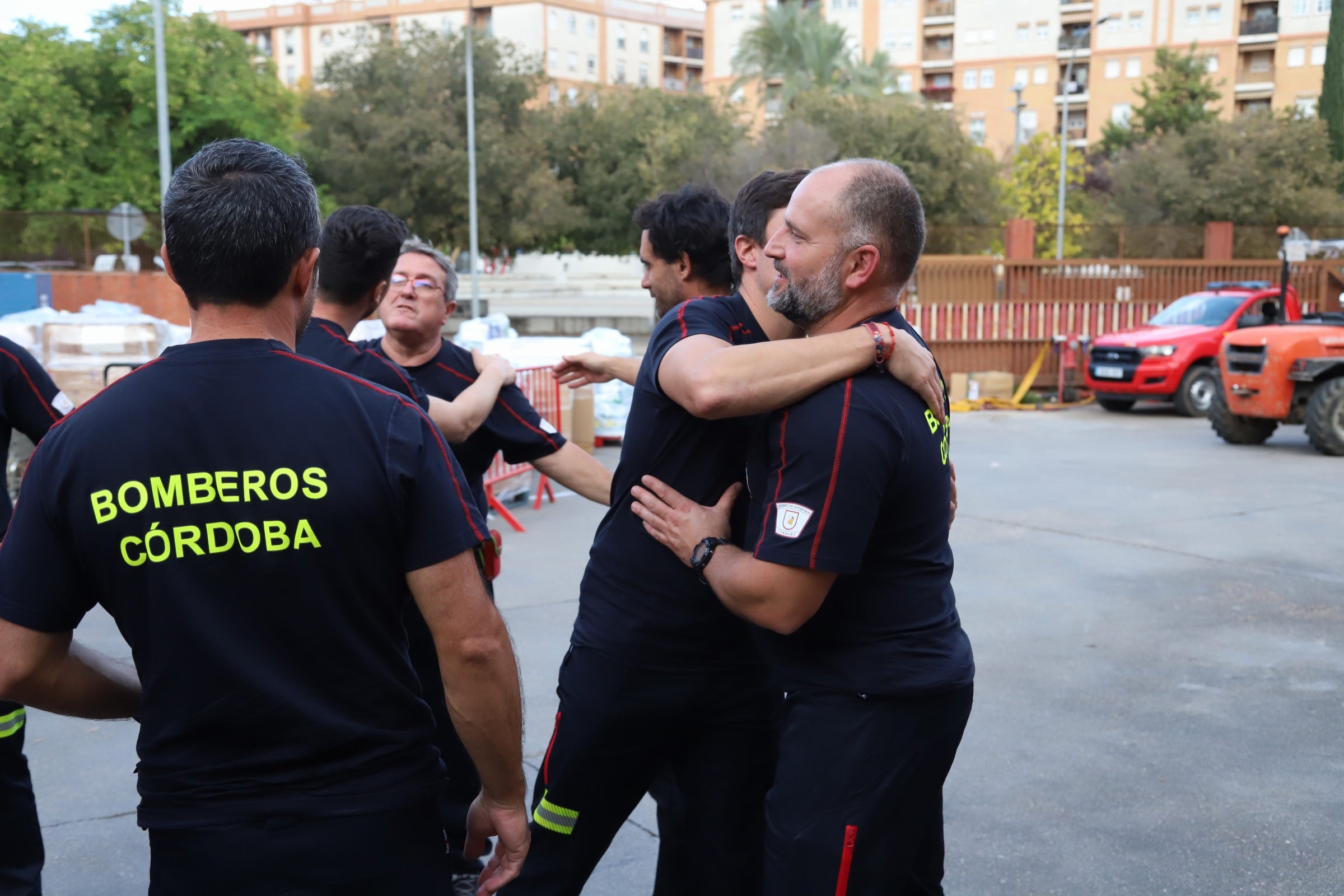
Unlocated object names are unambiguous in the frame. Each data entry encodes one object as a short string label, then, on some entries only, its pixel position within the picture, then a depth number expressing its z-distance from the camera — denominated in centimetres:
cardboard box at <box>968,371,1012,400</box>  1873
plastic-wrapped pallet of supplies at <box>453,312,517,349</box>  1259
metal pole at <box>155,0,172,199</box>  2088
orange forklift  1265
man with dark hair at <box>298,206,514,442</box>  331
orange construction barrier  987
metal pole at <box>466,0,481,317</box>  2934
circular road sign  2098
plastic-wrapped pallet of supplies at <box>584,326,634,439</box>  1264
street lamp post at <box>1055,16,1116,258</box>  3259
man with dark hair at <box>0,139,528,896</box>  174
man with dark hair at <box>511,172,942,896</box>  253
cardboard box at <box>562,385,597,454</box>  1175
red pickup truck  1645
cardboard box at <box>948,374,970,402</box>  1867
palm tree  5538
